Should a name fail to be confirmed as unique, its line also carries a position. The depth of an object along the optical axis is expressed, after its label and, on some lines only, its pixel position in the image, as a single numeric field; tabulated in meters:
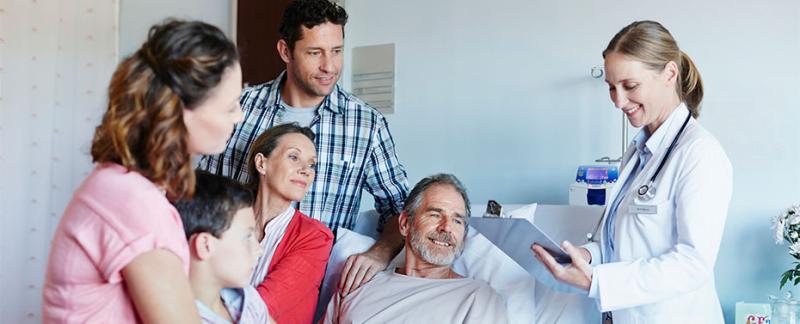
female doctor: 1.76
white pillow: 2.35
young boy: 1.33
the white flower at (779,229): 2.84
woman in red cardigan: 2.03
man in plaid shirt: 2.51
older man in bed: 2.17
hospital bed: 2.34
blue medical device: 3.10
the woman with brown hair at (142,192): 1.04
